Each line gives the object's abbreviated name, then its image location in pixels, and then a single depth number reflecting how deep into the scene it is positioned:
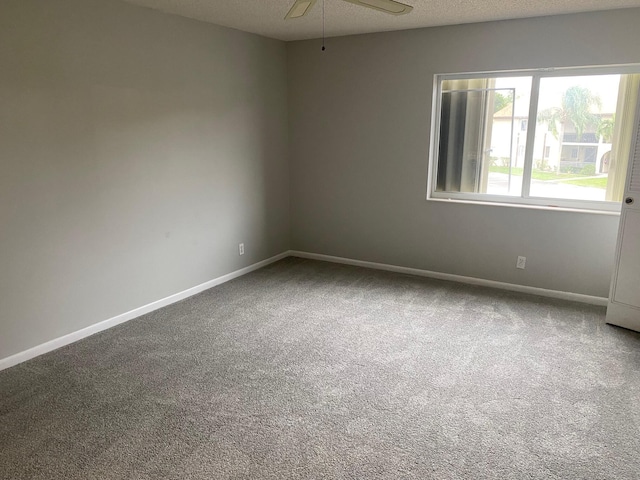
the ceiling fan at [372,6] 2.25
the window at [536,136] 3.75
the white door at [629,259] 3.22
